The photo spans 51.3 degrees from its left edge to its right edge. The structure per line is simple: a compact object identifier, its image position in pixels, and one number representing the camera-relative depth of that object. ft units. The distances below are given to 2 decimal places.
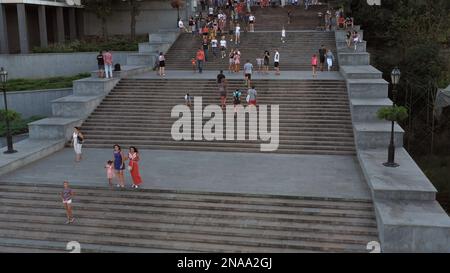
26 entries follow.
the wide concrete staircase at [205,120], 59.98
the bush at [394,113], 48.14
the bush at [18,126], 70.09
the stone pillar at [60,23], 119.65
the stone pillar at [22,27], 100.58
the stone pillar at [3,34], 99.14
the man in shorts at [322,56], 83.99
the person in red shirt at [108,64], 76.08
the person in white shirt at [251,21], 106.65
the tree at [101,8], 114.19
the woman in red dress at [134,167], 43.80
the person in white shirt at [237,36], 100.79
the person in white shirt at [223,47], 94.99
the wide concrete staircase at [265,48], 92.53
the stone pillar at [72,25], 126.62
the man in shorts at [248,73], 73.26
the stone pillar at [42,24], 109.91
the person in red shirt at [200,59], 85.30
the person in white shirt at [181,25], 109.29
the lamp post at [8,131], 55.62
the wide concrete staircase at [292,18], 113.50
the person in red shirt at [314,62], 76.38
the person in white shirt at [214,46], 96.35
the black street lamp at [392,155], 47.12
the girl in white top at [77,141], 53.98
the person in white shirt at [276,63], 80.07
